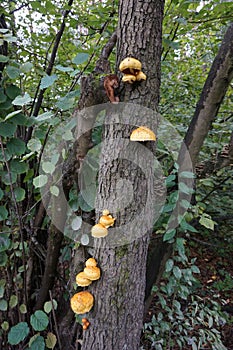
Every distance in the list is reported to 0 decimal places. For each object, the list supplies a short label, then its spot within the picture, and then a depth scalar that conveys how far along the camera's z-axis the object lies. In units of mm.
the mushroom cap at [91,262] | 1021
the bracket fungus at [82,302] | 994
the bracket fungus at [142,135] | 893
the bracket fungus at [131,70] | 885
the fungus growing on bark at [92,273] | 981
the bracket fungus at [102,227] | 956
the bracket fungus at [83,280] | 1002
